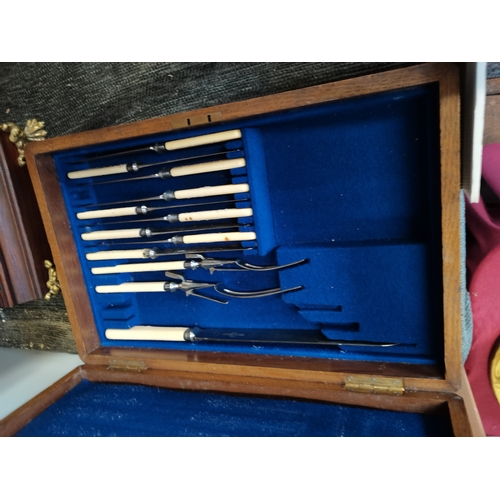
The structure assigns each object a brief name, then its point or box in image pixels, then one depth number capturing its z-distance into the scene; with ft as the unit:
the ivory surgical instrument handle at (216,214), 1.89
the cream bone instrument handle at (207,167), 1.85
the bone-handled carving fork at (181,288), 2.14
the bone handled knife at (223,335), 2.04
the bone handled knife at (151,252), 2.06
